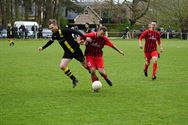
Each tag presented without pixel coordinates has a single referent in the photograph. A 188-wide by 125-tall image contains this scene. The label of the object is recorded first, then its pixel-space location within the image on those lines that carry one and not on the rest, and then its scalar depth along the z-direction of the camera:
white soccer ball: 13.35
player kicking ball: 13.69
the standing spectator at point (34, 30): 57.59
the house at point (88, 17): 98.91
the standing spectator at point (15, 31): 56.67
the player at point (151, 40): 17.12
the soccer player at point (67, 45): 13.55
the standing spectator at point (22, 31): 56.09
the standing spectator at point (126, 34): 63.66
